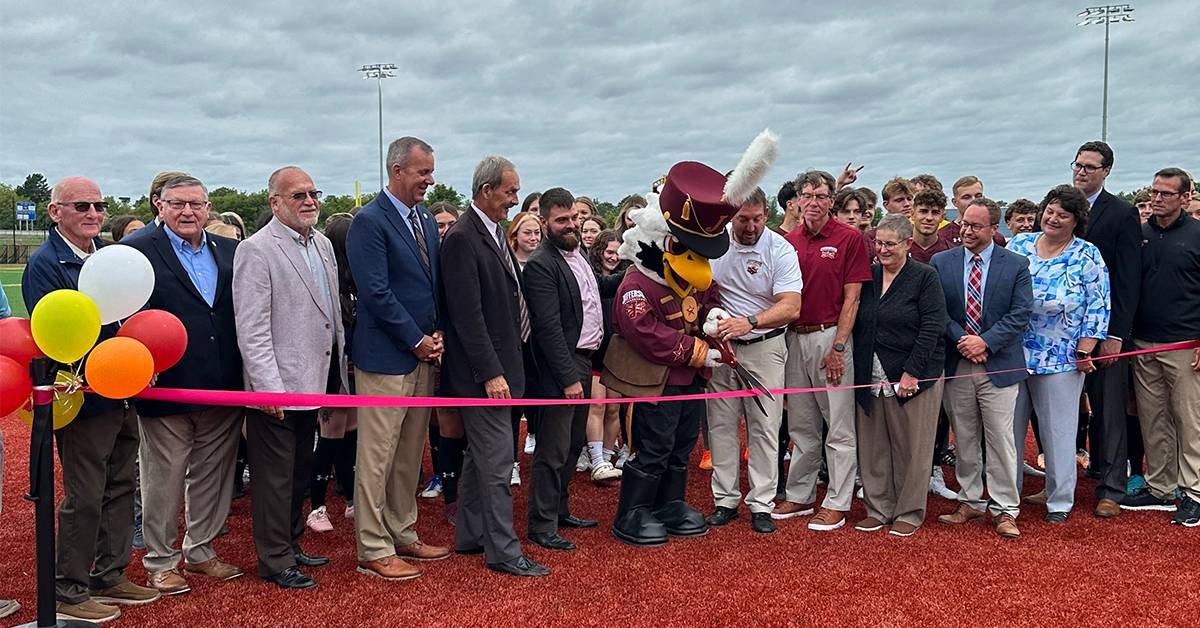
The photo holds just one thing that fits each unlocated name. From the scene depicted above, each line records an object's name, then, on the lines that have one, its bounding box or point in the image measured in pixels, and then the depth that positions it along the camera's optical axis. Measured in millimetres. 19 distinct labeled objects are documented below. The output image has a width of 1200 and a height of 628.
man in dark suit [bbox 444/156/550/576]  4527
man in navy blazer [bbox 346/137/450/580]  4398
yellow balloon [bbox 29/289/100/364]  3410
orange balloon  3477
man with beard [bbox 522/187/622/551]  4977
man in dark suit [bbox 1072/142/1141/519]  5793
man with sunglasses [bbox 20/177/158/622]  3910
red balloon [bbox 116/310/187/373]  3725
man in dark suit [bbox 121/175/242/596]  4289
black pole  3445
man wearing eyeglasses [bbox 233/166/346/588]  4273
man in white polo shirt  5312
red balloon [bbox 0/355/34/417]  3369
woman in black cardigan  5238
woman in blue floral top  5559
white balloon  3590
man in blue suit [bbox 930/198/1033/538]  5340
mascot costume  4863
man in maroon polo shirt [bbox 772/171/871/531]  5461
